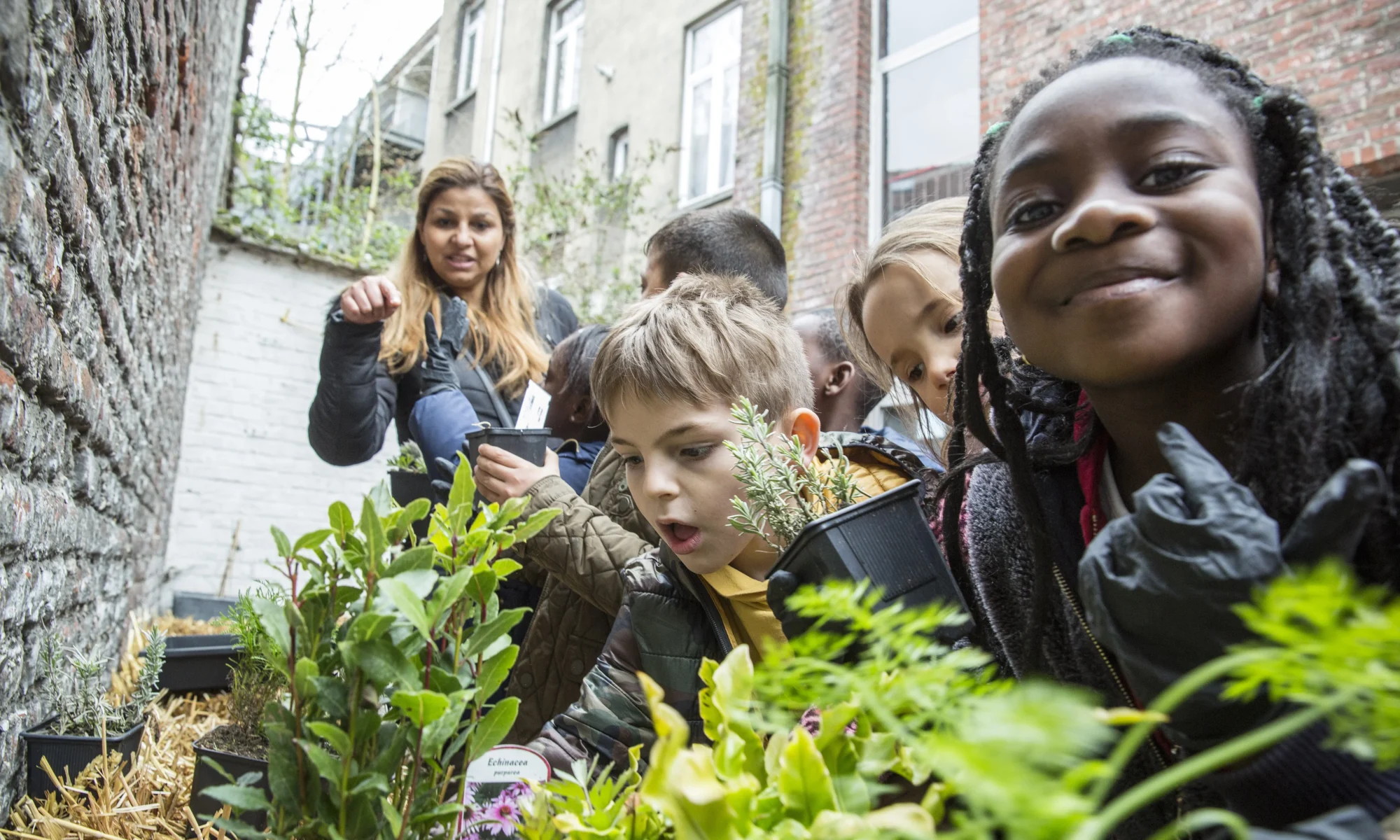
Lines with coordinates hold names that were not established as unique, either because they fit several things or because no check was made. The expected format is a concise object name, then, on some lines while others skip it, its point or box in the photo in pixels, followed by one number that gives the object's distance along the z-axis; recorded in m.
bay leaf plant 0.61
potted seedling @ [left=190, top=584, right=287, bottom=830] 1.40
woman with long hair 2.55
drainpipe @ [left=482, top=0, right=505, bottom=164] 12.90
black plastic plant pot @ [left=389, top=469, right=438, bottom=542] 2.34
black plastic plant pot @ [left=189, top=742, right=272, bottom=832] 1.42
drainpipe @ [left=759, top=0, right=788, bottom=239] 7.66
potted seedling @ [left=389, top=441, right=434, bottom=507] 2.34
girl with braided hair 0.55
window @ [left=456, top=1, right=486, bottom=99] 14.61
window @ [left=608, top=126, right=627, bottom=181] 10.67
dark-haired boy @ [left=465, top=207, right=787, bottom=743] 1.94
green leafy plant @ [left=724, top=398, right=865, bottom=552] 0.88
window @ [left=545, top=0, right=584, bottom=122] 12.12
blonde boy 1.40
